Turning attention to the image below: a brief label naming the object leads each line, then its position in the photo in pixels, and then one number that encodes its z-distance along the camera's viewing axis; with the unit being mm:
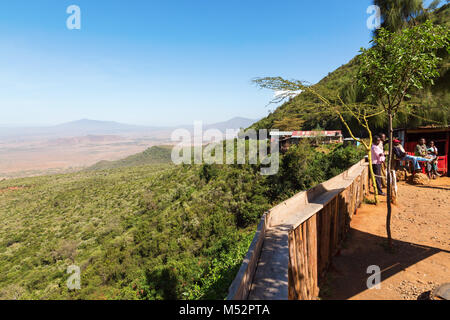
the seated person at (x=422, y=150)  9883
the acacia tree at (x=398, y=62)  4215
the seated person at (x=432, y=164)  9867
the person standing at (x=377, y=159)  7613
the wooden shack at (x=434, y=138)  10594
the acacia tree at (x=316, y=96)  6366
